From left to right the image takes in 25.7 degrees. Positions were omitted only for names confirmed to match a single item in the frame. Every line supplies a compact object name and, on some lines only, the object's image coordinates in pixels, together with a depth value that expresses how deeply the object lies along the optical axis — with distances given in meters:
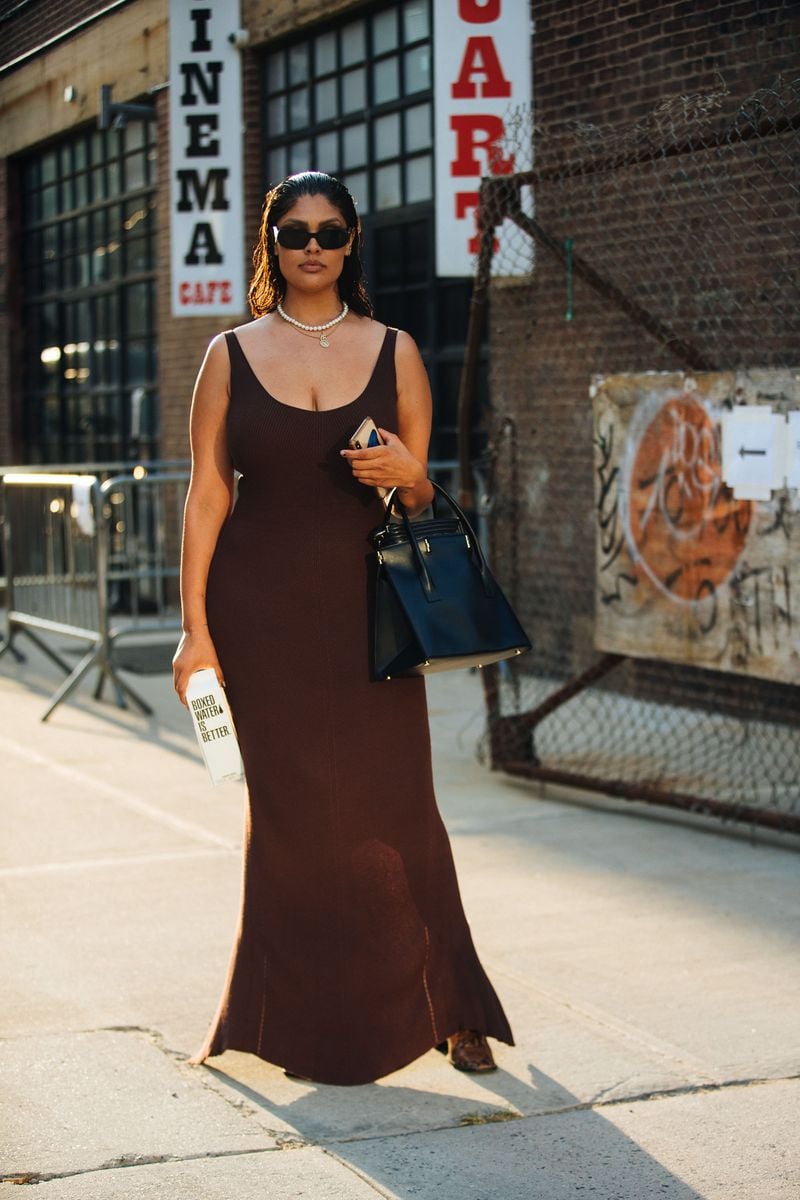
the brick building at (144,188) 11.89
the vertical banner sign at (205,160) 12.95
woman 3.96
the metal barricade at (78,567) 9.64
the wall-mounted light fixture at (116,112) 14.56
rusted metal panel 6.23
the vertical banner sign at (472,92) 9.73
